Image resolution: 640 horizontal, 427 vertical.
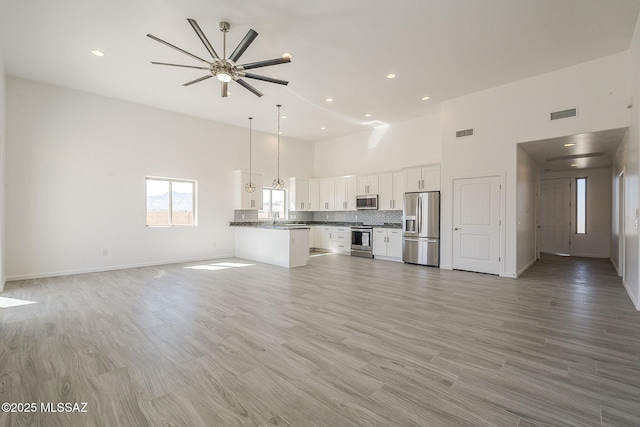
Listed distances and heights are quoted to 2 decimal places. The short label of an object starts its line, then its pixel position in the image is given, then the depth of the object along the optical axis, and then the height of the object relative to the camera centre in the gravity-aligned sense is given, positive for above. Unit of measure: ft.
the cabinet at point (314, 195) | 33.12 +1.96
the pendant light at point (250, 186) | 26.91 +2.42
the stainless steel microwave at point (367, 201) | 27.63 +1.03
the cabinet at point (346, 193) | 29.76 +2.04
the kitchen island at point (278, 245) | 21.86 -2.69
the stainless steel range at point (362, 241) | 27.37 -2.91
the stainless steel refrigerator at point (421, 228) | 22.27 -1.36
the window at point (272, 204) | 30.76 +0.87
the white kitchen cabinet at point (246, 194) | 27.14 +1.76
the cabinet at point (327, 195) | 31.73 +1.91
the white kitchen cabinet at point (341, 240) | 29.50 -2.97
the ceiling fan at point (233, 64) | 11.18 +6.24
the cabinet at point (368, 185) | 27.86 +2.70
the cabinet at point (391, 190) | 25.73 +1.99
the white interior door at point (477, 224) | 19.08 -0.88
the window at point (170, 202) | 23.08 +0.85
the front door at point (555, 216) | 30.04 -0.48
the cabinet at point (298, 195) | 31.99 +1.92
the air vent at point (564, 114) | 16.07 +5.62
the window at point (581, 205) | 29.14 +0.62
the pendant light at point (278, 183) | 26.25 +2.64
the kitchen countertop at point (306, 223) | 25.55 -1.25
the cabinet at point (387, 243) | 25.22 -2.90
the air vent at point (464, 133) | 19.99 +5.62
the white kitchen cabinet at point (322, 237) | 31.48 -2.87
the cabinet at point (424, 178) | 22.79 +2.74
